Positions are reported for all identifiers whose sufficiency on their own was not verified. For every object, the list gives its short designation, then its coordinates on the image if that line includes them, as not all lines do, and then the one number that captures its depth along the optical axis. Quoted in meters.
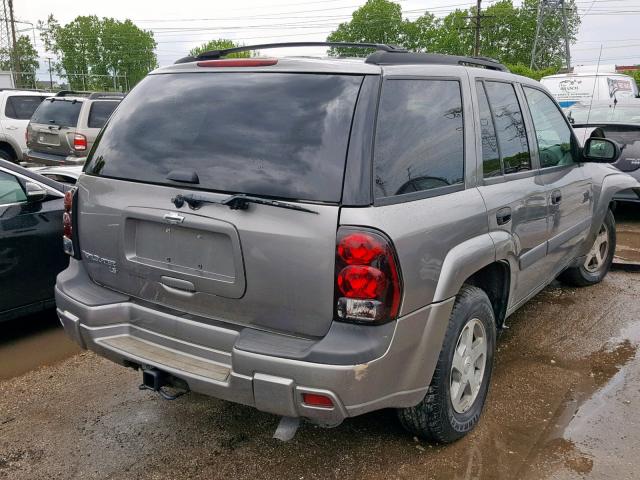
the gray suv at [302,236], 2.35
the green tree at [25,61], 50.16
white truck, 14.43
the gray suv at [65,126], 10.78
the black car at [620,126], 8.33
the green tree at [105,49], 98.31
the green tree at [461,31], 84.75
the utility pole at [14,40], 44.16
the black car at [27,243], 4.19
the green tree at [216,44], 103.94
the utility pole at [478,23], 43.61
